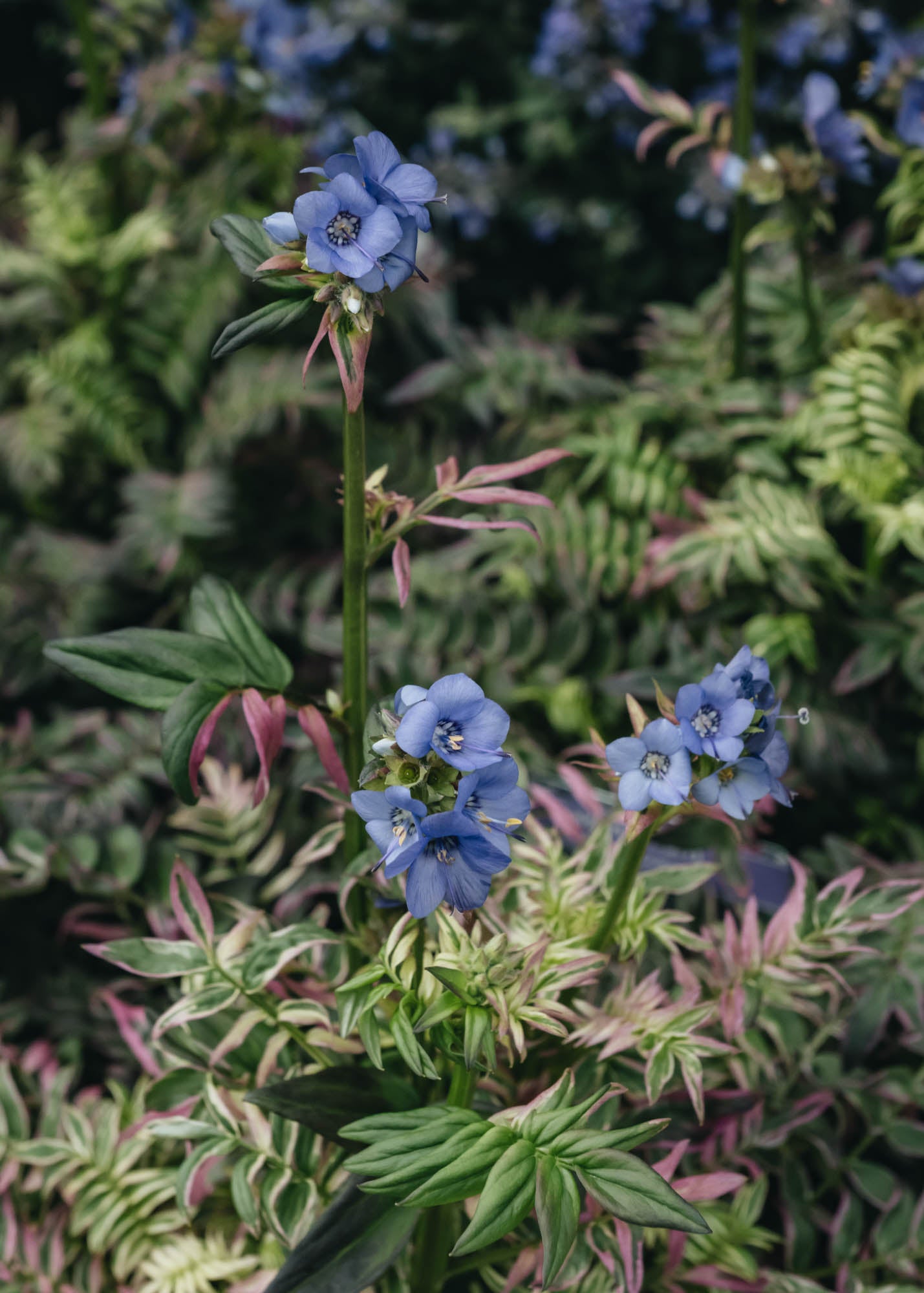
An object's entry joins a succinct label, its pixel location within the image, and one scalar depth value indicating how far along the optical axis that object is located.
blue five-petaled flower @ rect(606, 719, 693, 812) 0.73
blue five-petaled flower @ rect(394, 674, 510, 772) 0.71
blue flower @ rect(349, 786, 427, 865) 0.71
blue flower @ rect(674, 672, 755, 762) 0.73
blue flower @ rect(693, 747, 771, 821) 0.74
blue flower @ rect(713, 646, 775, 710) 0.74
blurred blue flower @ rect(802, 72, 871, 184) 0.94
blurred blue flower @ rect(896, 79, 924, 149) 0.96
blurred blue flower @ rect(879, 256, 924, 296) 0.98
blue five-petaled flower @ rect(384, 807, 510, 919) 0.71
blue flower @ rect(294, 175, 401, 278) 0.71
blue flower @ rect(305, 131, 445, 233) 0.72
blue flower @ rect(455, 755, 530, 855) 0.72
